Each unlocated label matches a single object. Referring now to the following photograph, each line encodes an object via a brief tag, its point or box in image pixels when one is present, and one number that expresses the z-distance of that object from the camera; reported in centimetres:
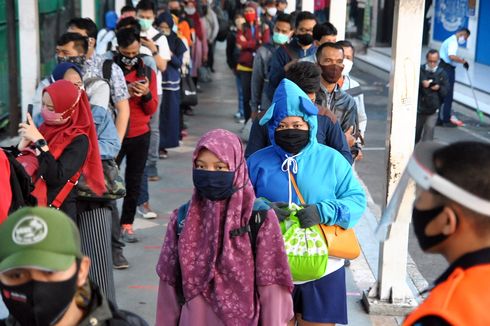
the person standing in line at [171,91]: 1162
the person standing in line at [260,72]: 1148
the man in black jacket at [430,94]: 1319
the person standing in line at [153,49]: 1002
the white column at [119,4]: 1688
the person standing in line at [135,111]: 816
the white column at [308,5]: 1334
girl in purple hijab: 438
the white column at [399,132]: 659
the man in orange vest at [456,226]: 248
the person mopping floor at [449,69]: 1692
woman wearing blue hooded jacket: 508
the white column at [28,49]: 1090
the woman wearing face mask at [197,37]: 1742
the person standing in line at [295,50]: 956
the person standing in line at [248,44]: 1430
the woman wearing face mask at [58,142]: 559
